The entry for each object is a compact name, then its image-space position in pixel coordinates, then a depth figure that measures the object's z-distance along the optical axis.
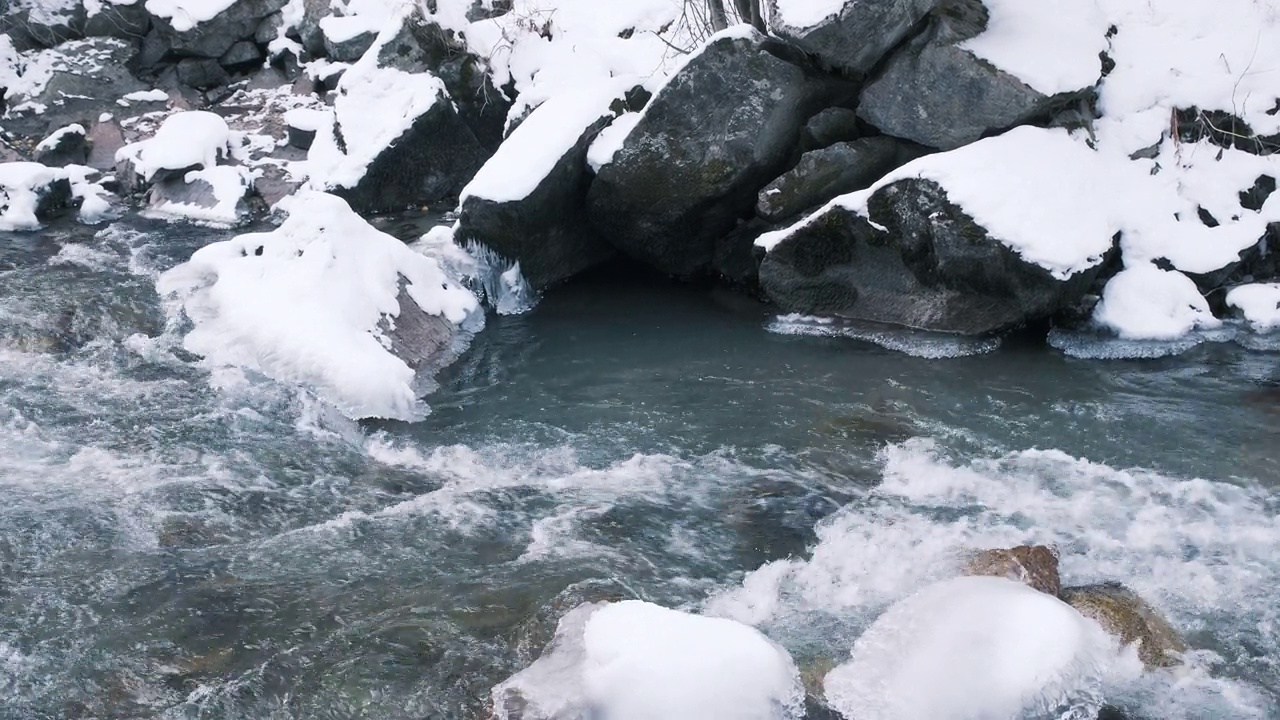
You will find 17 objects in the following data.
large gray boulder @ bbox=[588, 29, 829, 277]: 8.82
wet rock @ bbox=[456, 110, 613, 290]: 9.02
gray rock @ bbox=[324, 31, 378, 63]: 14.55
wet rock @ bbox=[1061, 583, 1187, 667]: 4.40
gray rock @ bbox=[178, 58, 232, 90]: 15.62
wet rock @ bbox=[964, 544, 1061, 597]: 4.68
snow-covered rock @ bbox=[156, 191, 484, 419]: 7.18
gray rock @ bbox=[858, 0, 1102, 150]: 8.47
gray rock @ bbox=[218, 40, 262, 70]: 15.73
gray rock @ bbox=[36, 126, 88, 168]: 13.20
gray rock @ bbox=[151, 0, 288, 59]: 15.44
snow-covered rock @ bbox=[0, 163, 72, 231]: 11.46
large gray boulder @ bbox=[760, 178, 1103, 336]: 7.79
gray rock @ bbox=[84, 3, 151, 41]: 15.41
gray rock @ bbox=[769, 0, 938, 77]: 8.46
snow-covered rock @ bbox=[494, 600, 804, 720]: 3.66
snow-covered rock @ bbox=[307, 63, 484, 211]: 11.52
